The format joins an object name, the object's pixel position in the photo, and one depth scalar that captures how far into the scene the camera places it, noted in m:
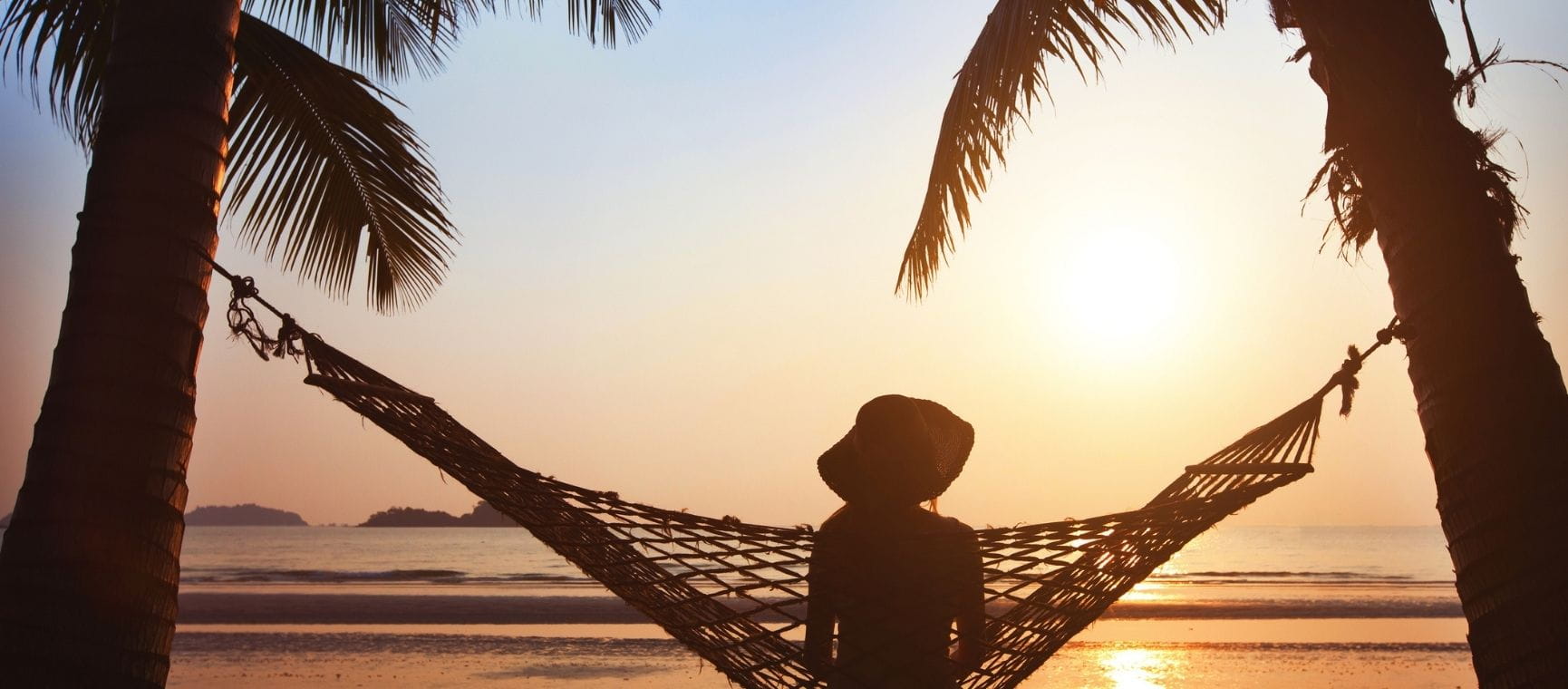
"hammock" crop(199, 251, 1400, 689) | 2.10
